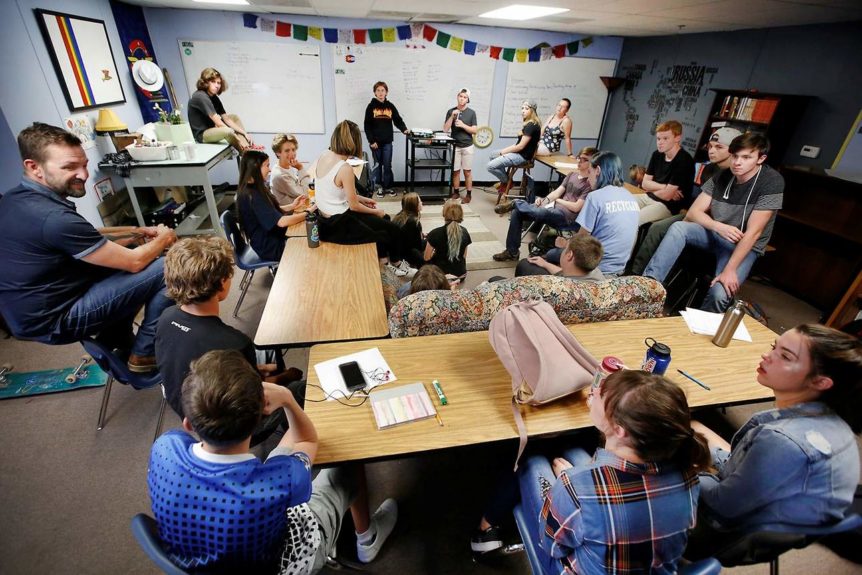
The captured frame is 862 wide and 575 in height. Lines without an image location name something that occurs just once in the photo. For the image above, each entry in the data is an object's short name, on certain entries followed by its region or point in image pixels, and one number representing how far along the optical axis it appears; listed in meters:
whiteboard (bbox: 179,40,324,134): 5.49
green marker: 1.46
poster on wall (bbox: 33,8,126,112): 3.48
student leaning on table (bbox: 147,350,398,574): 0.92
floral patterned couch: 1.84
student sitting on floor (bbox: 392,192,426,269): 3.28
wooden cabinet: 3.64
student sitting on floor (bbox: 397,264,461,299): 2.16
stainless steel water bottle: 1.82
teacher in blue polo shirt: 1.72
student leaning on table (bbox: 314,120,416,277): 2.86
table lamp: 3.93
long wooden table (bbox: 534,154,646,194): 4.31
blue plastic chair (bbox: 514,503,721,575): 1.06
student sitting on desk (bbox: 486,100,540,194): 5.33
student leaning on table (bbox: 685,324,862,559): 1.08
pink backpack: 1.43
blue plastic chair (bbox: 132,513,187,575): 0.87
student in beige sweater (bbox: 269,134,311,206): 3.47
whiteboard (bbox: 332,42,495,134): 5.90
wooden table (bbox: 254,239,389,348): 1.88
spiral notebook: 1.39
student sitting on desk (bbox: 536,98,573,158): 5.95
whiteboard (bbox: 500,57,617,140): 6.51
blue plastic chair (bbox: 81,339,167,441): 1.84
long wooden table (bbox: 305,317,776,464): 1.33
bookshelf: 4.18
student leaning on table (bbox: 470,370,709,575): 0.98
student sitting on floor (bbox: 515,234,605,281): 2.11
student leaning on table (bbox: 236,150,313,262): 2.85
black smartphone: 1.51
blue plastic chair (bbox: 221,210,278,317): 3.01
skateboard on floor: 2.43
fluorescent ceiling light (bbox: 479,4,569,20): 4.05
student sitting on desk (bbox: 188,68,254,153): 4.91
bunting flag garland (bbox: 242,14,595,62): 5.47
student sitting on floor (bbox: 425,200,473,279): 2.97
